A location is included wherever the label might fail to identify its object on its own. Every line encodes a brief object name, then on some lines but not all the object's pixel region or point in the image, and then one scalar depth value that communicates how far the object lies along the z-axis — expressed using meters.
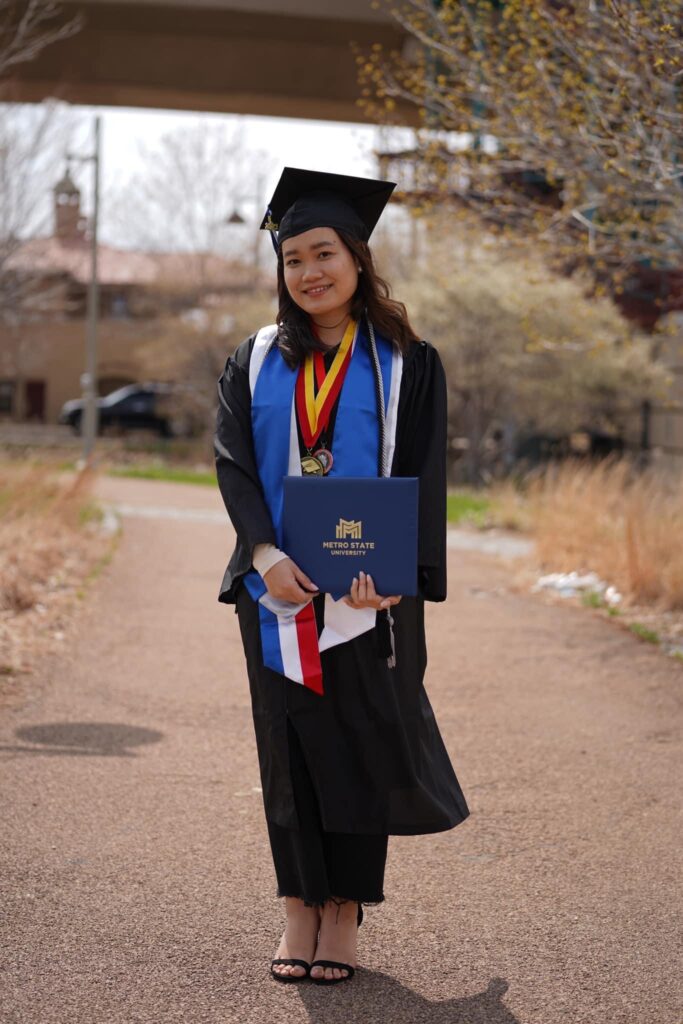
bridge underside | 15.99
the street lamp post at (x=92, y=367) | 25.00
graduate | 3.69
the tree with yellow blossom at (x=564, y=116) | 8.04
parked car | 42.75
